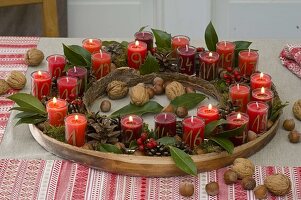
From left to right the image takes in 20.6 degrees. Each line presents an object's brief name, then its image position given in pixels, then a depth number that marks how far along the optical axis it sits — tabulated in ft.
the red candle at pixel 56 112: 4.55
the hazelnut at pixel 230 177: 4.25
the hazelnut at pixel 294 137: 4.65
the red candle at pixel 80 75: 4.95
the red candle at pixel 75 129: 4.41
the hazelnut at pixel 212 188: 4.18
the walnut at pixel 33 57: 5.51
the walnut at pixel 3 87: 5.18
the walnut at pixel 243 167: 4.29
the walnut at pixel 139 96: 4.91
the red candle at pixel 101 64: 5.17
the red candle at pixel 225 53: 5.23
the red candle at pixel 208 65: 5.10
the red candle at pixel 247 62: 5.15
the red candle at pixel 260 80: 4.92
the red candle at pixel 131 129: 4.40
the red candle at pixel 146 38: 5.42
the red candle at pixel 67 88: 4.84
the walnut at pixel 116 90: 5.09
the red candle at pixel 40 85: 4.89
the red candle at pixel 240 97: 4.75
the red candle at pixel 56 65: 5.11
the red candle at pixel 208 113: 4.54
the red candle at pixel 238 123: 4.45
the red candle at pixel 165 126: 4.43
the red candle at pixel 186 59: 5.15
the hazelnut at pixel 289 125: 4.78
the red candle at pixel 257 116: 4.56
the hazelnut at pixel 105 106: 4.93
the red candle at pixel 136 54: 5.28
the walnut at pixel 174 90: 5.05
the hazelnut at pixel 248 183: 4.22
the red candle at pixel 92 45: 5.40
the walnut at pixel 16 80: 5.24
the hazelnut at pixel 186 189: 4.16
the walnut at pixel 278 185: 4.16
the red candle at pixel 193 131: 4.37
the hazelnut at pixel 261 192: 4.16
